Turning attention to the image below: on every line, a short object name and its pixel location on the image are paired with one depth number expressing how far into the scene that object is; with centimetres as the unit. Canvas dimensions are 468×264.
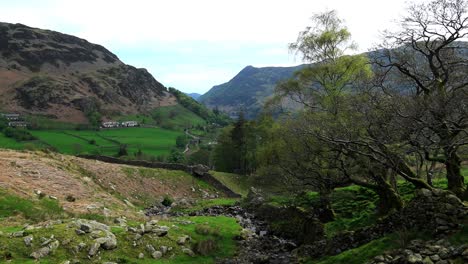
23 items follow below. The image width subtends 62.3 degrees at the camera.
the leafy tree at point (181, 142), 17610
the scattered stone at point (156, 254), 2553
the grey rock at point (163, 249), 2639
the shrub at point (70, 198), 3607
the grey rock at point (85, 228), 2486
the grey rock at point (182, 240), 2850
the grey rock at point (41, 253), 2148
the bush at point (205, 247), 2831
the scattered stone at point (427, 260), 1546
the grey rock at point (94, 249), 2308
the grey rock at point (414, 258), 1578
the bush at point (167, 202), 5697
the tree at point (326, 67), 3847
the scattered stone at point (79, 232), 2433
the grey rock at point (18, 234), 2276
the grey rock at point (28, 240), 2216
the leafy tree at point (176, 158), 11882
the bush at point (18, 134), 15875
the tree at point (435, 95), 2252
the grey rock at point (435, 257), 1552
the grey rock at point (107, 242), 2419
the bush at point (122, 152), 12138
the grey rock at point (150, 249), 2592
